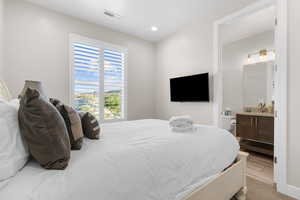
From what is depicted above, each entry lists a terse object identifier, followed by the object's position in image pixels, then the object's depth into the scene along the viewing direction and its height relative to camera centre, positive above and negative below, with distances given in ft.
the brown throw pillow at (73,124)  3.29 -0.58
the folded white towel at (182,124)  5.06 -0.86
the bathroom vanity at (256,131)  9.59 -2.21
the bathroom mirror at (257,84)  12.09 +1.29
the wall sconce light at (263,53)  12.19 +3.72
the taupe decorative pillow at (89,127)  4.17 -0.78
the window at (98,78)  9.81 +1.46
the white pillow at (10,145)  2.14 -0.71
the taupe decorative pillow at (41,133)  2.38 -0.54
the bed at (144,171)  2.12 -1.27
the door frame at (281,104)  6.03 -0.22
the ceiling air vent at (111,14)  9.13 +5.28
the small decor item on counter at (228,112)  14.49 -1.28
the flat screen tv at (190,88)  9.46 +0.72
